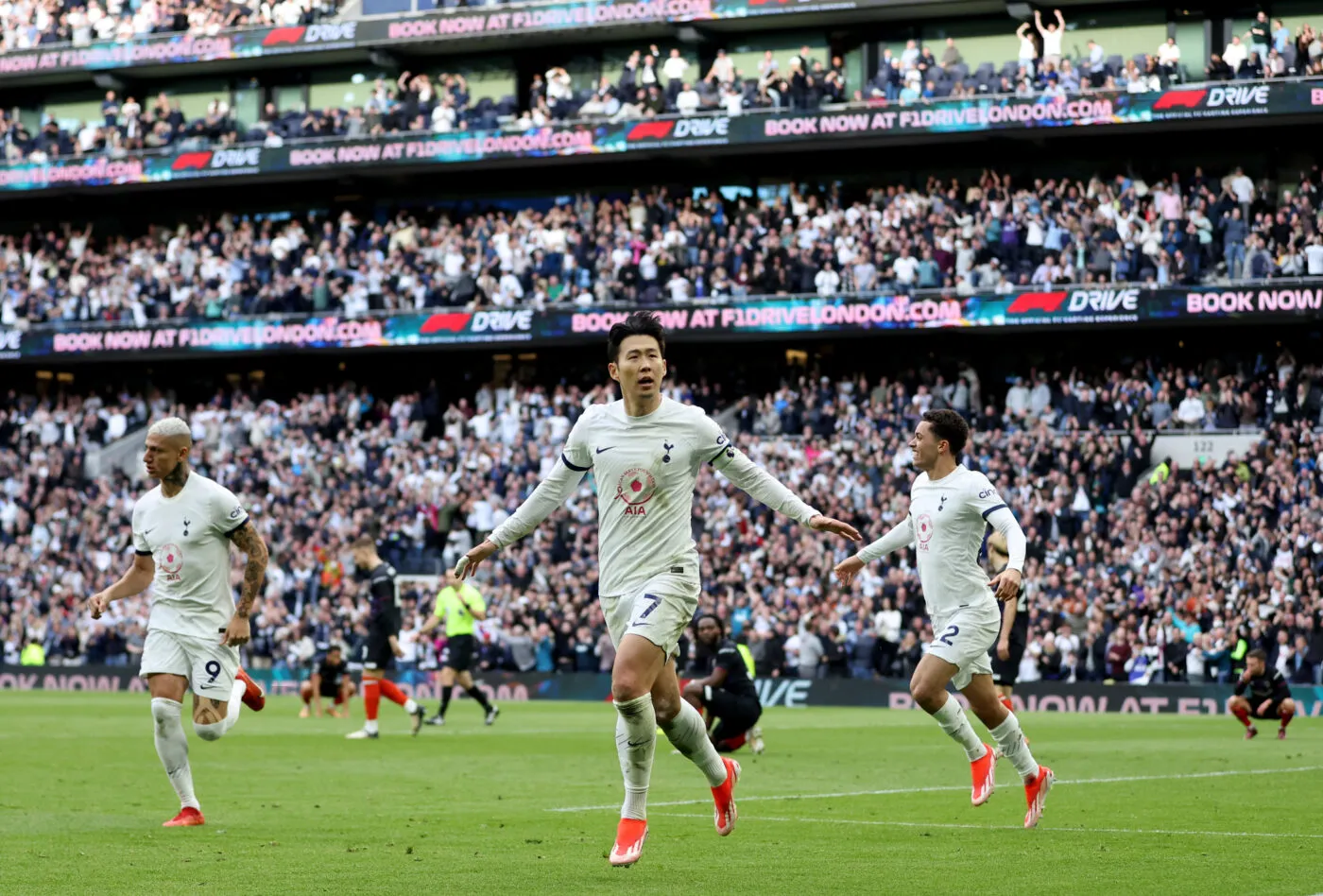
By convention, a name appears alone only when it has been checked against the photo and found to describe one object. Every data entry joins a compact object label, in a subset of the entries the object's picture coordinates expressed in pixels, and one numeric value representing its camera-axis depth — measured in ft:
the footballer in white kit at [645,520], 32.32
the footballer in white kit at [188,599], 40.34
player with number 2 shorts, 41.22
